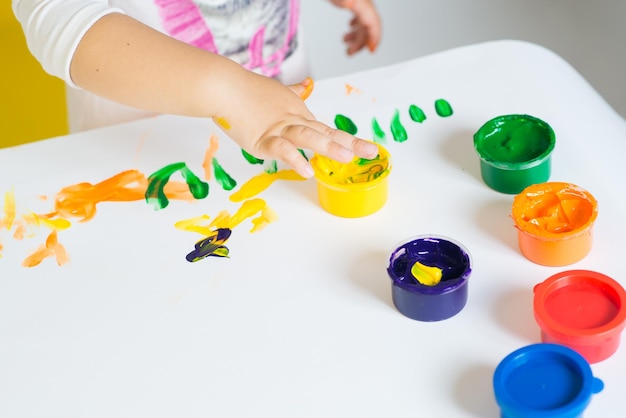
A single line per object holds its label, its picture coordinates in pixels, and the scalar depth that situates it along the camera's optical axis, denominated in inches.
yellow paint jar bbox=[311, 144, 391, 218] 30.5
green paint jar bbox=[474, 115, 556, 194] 30.3
